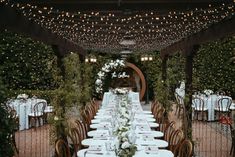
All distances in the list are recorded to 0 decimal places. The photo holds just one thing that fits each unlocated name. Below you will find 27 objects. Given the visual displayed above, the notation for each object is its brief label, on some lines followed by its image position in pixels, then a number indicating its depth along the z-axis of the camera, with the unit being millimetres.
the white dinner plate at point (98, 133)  7423
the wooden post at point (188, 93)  8219
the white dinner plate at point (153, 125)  8601
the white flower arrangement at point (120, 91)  15109
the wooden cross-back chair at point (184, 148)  5884
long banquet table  5922
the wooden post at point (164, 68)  14350
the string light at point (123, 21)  4641
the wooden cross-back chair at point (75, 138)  7285
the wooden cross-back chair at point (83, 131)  8109
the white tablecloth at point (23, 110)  12664
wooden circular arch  19578
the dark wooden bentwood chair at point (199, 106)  13827
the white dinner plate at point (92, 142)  6589
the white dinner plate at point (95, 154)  5707
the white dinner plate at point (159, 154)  5779
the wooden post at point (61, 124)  8375
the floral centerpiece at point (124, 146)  4504
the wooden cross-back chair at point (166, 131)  7884
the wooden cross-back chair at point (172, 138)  6820
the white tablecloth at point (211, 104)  13922
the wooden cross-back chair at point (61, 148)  5827
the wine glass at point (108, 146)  5284
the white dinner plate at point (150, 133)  7370
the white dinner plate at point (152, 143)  6477
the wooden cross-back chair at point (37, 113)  12844
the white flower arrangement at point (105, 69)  19469
